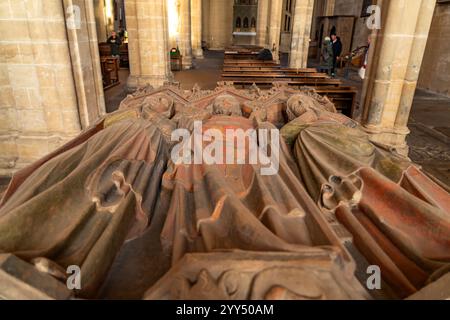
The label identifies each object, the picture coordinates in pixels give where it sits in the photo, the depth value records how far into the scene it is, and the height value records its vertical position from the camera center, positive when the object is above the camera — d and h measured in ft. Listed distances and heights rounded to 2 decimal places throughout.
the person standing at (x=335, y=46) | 35.32 +0.68
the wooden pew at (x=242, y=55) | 41.57 -0.82
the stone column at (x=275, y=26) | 52.49 +4.19
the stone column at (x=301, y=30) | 37.78 +2.55
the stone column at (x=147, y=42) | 27.32 +0.41
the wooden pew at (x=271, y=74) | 24.09 -1.97
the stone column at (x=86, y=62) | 14.76 -0.85
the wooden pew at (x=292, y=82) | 22.30 -2.33
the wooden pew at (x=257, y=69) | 26.61 -1.74
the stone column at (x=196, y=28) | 58.69 +3.89
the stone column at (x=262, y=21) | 61.26 +5.83
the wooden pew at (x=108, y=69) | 31.89 -2.45
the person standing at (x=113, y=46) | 42.70 -0.01
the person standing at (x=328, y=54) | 36.19 -0.30
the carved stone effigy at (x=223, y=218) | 4.49 -3.19
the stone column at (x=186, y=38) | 45.79 +1.45
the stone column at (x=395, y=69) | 15.10 -0.80
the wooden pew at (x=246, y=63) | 31.53 -1.41
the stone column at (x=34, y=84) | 13.91 -1.90
